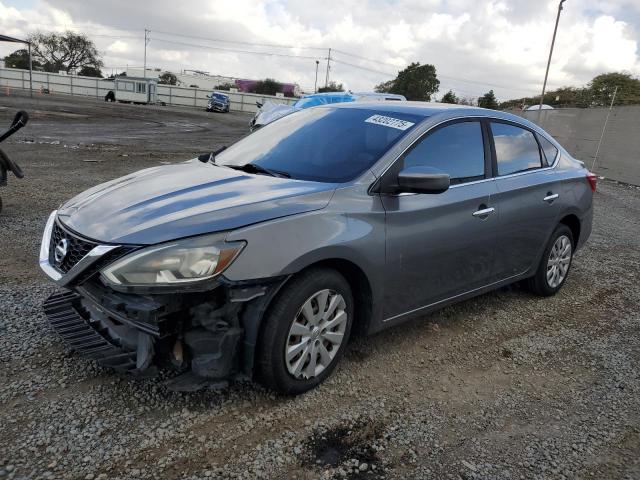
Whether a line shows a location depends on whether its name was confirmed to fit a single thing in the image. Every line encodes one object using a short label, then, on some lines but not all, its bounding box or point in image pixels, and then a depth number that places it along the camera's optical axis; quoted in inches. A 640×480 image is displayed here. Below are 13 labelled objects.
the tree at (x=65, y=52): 3061.0
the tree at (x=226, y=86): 3814.0
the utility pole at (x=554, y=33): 1192.2
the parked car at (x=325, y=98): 536.5
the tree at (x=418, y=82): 2743.6
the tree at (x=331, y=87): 3486.0
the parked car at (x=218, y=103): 2102.6
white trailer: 2135.8
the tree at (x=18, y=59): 3213.6
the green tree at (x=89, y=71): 3255.4
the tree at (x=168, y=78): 3690.0
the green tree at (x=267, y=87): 3551.4
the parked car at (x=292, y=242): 100.0
